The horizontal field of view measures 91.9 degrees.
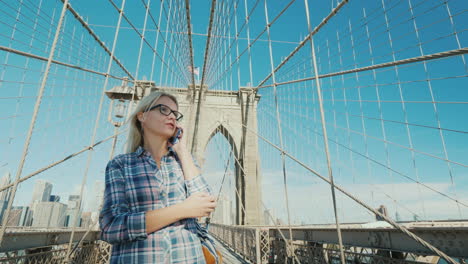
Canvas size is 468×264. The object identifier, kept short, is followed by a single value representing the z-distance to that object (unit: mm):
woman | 639
